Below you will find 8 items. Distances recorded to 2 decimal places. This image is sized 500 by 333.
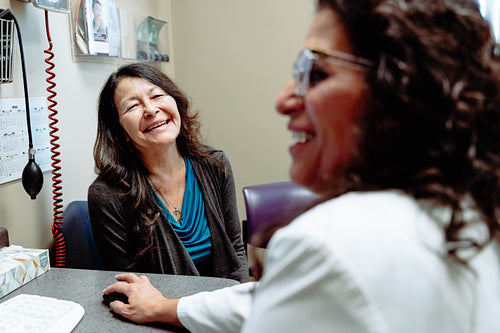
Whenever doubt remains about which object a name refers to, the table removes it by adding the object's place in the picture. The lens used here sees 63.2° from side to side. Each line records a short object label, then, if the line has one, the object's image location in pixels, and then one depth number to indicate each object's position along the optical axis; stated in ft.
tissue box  3.75
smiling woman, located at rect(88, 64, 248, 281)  5.03
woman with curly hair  1.36
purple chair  6.35
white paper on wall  4.77
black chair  5.38
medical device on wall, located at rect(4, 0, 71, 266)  4.71
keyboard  3.04
